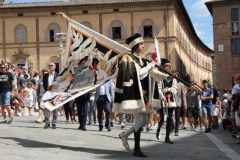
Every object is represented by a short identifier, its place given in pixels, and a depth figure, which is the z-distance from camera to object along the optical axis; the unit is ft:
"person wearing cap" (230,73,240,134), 40.96
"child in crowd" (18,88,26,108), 68.92
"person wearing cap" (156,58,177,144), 38.78
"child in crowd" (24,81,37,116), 70.74
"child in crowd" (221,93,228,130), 62.06
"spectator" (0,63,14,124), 47.14
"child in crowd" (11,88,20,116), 57.89
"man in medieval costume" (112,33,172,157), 27.84
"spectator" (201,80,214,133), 56.18
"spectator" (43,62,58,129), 43.91
